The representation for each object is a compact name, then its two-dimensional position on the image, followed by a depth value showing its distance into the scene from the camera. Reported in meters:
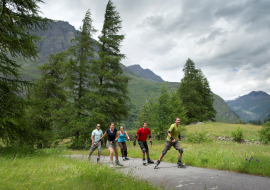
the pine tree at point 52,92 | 15.52
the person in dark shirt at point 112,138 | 8.50
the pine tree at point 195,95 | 32.50
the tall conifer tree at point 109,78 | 16.44
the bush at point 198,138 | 16.31
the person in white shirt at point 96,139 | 9.68
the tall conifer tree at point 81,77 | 15.44
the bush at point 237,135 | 17.86
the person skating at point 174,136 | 7.88
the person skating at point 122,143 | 10.24
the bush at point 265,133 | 15.51
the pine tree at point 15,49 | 6.71
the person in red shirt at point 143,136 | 8.93
